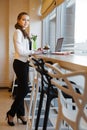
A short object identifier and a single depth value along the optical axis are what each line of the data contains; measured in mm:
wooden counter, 1127
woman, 3273
